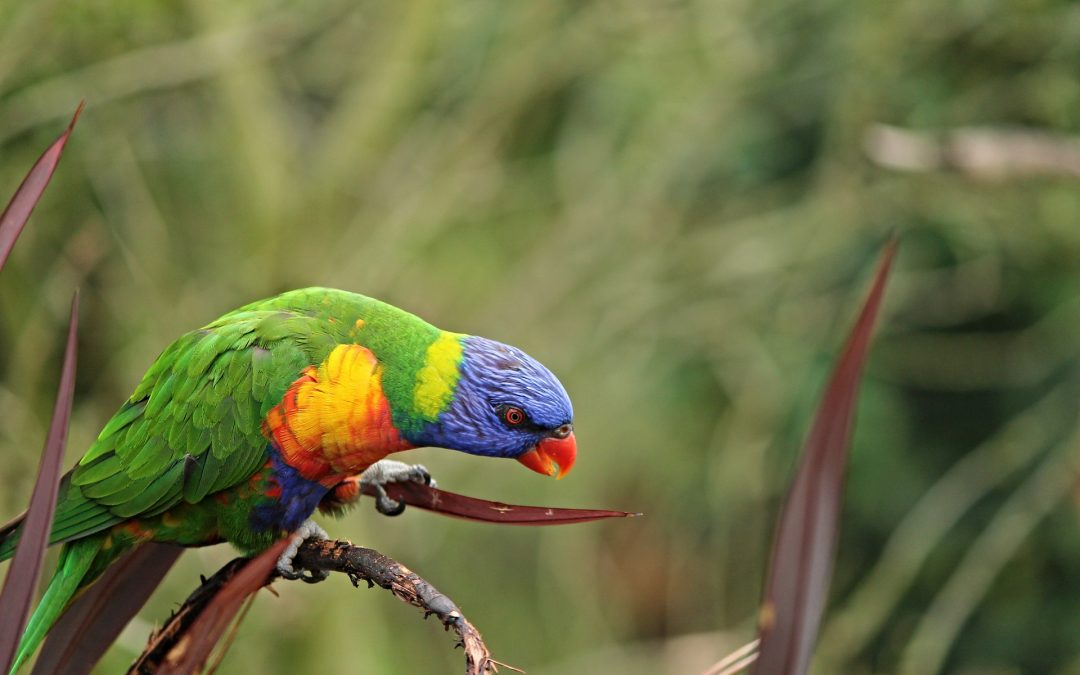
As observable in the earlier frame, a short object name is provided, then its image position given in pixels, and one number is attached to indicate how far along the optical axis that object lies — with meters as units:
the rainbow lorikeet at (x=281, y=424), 3.90
